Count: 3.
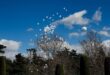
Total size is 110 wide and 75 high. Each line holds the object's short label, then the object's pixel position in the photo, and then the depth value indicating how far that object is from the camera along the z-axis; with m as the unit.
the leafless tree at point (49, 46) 31.18
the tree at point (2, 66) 16.85
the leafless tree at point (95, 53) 30.35
